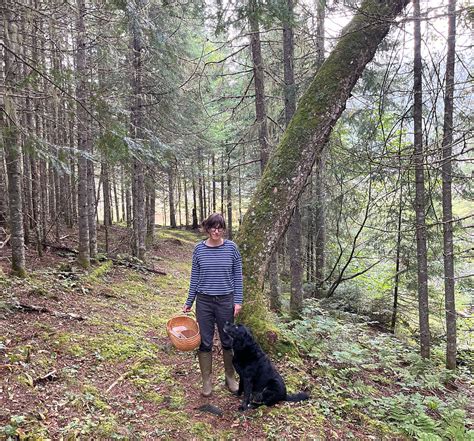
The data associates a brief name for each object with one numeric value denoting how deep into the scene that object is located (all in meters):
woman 3.84
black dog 3.79
